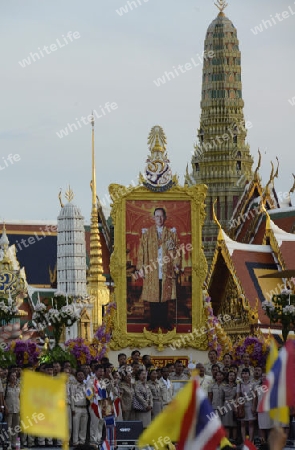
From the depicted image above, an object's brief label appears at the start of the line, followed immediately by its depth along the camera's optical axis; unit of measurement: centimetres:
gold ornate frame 4303
